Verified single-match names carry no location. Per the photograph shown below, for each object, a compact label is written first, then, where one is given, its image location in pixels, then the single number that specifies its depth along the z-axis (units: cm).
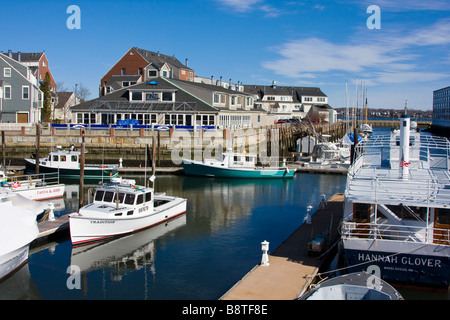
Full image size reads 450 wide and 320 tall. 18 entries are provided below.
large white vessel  1538
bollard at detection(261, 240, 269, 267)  1640
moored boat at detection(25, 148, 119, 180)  4138
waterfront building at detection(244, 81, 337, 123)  11656
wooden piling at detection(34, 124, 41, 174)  3884
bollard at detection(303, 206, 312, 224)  2297
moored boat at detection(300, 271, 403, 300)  1251
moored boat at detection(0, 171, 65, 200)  2986
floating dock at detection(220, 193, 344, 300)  1401
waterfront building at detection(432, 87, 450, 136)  13425
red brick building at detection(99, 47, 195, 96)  7269
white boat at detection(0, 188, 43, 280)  1711
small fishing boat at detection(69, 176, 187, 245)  2183
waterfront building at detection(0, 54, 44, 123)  5528
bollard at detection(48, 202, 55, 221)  2435
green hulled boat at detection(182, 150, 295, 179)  4362
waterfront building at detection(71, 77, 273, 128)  5453
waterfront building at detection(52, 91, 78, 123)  8718
